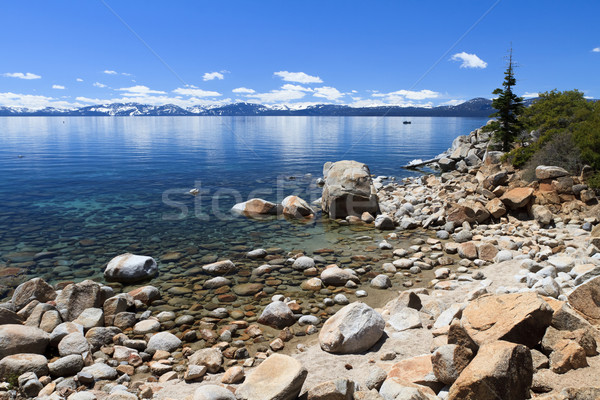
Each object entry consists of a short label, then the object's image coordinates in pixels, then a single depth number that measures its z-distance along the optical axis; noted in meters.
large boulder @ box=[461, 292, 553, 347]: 4.94
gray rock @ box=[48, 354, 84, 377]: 6.64
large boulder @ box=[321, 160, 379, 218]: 18.19
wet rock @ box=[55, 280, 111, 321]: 8.76
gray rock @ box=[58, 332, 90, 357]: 7.25
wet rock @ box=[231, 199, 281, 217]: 18.45
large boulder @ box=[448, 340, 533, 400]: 4.05
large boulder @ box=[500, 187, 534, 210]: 14.77
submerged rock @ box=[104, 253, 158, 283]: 11.09
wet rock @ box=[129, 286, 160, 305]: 9.80
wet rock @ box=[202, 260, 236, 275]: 11.64
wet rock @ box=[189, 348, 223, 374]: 6.86
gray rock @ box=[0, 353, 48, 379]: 6.37
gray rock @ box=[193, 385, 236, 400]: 5.17
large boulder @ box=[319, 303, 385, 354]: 6.84
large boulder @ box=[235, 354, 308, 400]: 5.19
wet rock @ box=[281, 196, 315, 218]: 18.22
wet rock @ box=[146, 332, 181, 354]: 7.66
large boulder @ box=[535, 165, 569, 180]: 15.33
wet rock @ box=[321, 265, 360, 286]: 10.68
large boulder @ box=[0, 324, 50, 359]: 6.93
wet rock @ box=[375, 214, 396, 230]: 16.23
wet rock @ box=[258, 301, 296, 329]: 8.59
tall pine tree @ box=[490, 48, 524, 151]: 26.67
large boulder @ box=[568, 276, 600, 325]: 5.59
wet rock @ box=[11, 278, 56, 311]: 9.29
